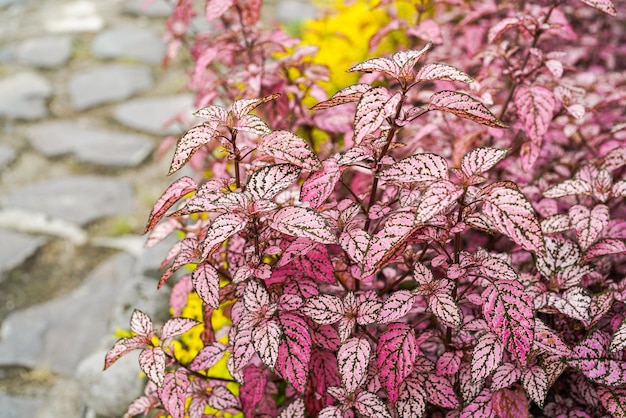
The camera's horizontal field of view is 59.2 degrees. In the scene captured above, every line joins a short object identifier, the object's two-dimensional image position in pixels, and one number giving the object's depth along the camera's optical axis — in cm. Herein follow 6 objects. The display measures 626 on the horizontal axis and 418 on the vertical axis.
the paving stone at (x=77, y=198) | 313
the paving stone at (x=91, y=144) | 345
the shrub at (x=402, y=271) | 110
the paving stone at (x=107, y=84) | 393
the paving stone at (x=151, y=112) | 366
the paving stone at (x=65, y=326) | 246
